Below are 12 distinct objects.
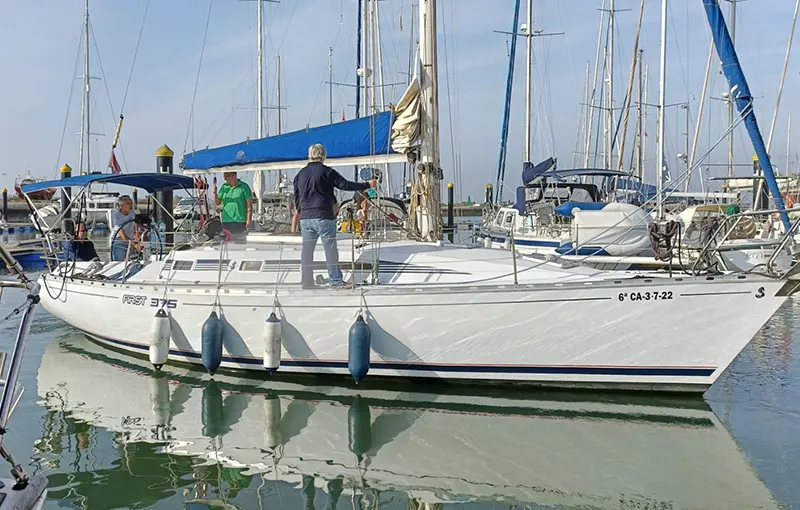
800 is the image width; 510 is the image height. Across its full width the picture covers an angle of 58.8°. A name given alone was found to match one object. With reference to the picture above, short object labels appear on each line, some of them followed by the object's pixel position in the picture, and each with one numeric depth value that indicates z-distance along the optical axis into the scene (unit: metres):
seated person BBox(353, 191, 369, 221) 8.59
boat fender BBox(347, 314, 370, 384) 6.97
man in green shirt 9.15
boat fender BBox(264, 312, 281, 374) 7.26
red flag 14.53
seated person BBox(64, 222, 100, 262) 10.76
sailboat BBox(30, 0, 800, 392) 6.65
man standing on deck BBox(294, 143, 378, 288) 7.54
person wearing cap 10.32
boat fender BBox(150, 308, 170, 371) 7.85
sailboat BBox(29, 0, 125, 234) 28.59
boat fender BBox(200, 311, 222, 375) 7.50
